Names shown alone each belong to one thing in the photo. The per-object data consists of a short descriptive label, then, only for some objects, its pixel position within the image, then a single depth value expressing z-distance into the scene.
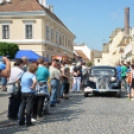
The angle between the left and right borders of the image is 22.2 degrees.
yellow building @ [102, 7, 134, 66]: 103.36
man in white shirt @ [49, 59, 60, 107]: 12.73
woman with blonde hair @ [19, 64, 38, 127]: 8.87
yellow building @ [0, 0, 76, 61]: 41.34
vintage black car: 16.77
